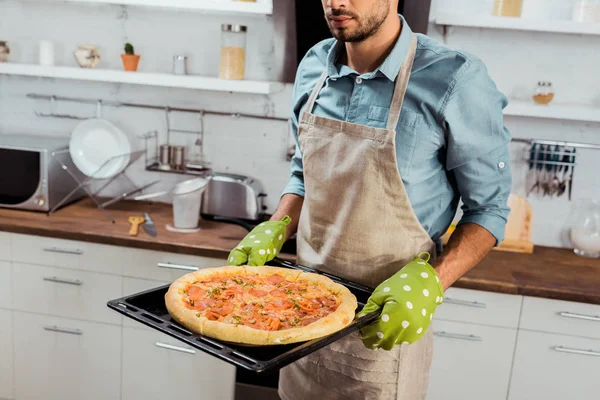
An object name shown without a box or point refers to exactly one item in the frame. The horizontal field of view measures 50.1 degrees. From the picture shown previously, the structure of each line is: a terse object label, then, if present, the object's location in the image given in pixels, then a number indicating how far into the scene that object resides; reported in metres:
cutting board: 2.62
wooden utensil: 2.45
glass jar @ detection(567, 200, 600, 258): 2.63
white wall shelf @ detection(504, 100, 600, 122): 2.44
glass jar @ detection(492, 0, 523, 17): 2.43
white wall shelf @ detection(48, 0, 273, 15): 2.50
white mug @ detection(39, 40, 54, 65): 2.87
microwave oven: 2.66
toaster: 2.70
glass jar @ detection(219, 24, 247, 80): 2.61
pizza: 1.20
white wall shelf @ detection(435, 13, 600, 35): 2.37
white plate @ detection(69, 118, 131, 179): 2.80
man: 1.39
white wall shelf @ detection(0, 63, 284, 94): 2.57
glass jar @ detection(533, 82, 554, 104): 2.52
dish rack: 2.73
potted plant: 2.76
